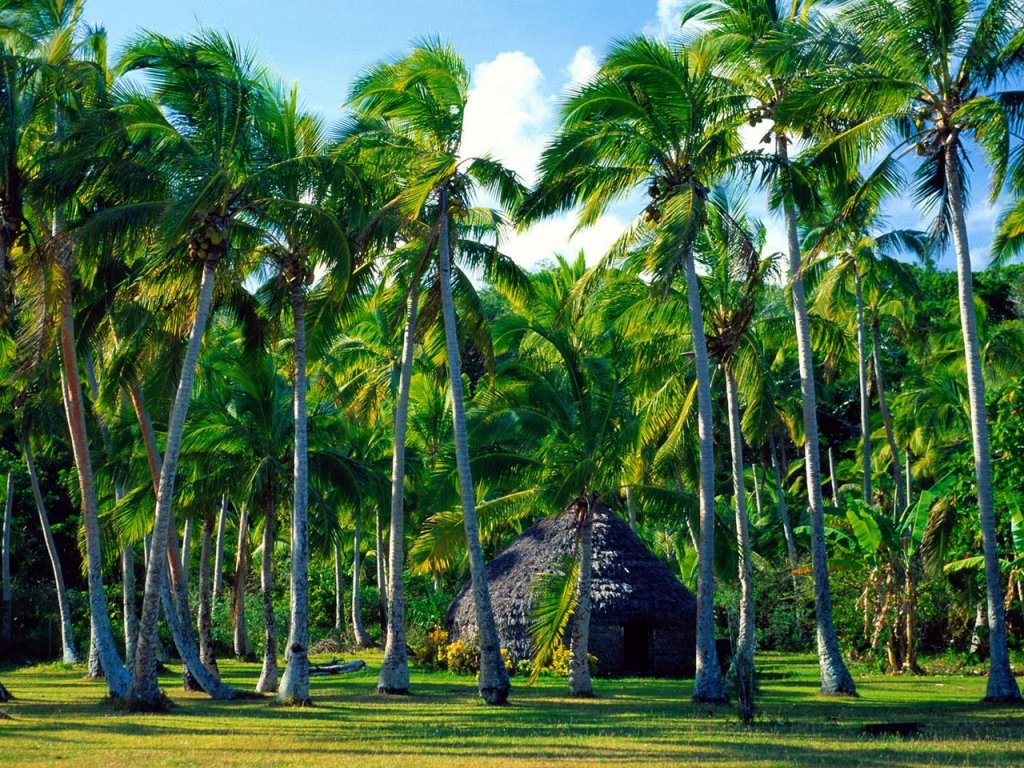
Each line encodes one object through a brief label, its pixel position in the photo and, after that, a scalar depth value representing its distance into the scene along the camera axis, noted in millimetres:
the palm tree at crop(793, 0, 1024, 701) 15586
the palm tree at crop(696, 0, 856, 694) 17812
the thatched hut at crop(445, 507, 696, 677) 23750
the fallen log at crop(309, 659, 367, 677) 25750
